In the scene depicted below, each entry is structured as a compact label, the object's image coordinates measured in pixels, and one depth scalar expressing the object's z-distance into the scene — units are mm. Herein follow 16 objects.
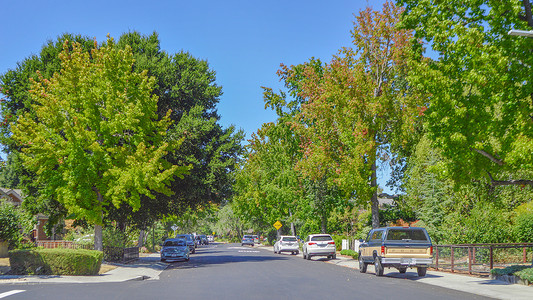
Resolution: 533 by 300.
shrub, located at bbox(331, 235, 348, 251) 46156
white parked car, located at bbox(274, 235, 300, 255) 48312
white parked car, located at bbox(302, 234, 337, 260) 36469
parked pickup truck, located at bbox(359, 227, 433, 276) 20578
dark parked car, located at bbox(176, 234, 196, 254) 50706
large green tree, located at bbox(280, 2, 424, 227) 31453
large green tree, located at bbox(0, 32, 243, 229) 31781
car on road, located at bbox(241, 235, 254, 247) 79019
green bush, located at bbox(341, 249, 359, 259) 37000
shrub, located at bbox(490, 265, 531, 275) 17781
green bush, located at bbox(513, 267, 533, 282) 16188
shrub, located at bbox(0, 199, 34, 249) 26312
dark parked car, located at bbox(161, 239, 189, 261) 34188
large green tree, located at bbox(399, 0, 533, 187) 16109
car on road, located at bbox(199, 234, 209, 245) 95131
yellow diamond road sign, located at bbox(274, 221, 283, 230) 59450
